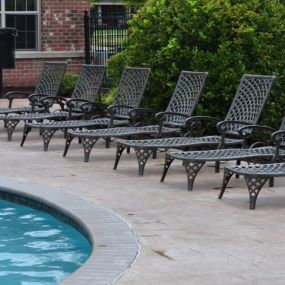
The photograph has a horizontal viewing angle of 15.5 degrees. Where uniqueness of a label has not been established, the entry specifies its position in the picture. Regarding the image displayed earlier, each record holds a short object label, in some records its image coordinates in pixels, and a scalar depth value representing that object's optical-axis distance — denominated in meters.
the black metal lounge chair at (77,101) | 15.20
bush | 14.29
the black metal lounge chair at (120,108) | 14.05
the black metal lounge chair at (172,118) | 12.89
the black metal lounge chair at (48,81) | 17.11
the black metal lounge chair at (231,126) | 11.79
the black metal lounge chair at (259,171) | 9.65
